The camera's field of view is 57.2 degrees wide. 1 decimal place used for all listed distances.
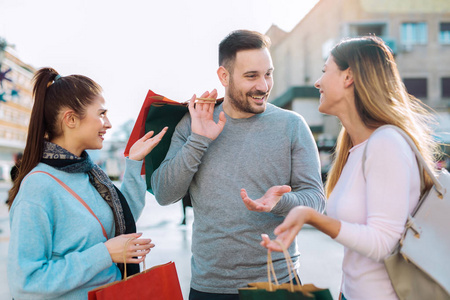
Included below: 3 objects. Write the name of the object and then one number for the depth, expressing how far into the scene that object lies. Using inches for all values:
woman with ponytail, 66.8
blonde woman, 57.5
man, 86.5
